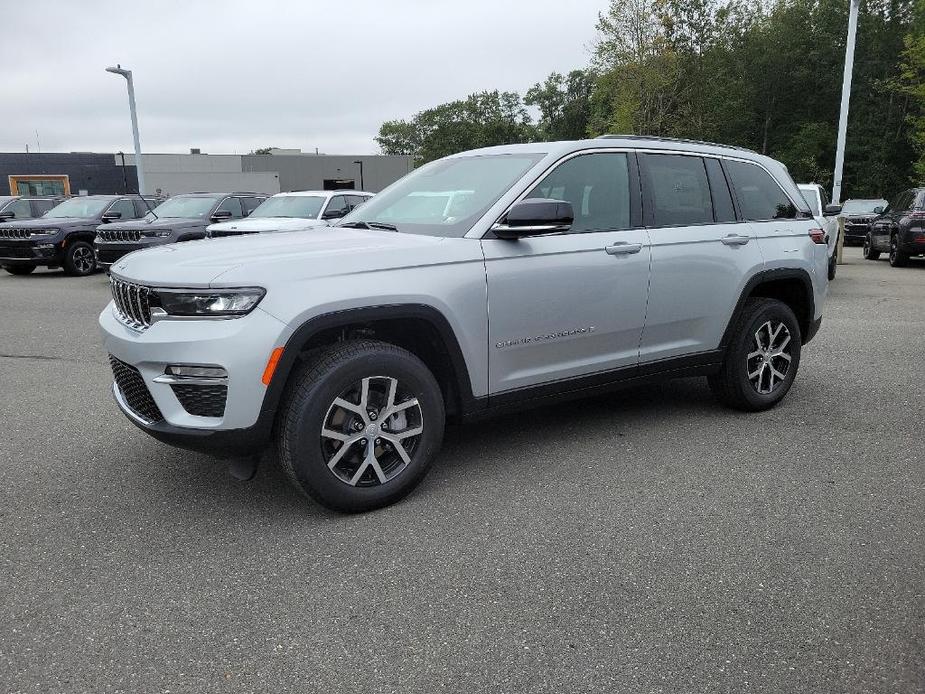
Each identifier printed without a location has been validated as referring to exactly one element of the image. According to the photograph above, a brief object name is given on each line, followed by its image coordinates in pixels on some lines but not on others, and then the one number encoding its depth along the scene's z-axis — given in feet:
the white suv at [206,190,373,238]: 37.78
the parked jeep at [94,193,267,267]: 43.14
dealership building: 193.36
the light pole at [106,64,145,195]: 91.01
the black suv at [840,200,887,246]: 77.25
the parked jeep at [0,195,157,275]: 49.90
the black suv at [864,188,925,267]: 51.31
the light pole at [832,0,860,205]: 67.51
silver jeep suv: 10.61
